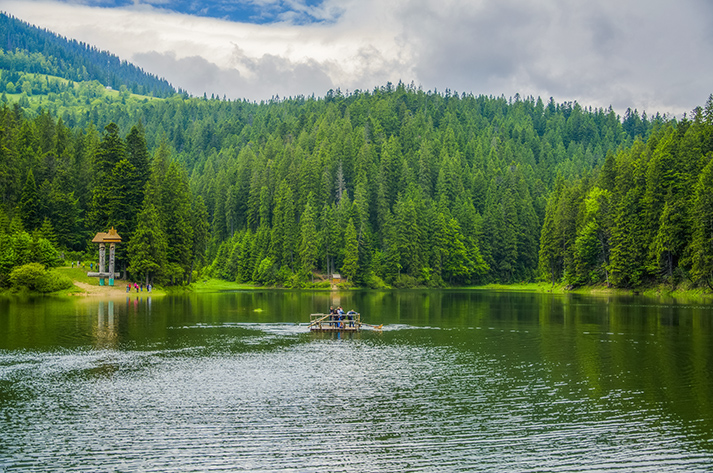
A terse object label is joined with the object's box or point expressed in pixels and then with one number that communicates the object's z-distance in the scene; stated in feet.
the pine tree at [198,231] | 385.29
